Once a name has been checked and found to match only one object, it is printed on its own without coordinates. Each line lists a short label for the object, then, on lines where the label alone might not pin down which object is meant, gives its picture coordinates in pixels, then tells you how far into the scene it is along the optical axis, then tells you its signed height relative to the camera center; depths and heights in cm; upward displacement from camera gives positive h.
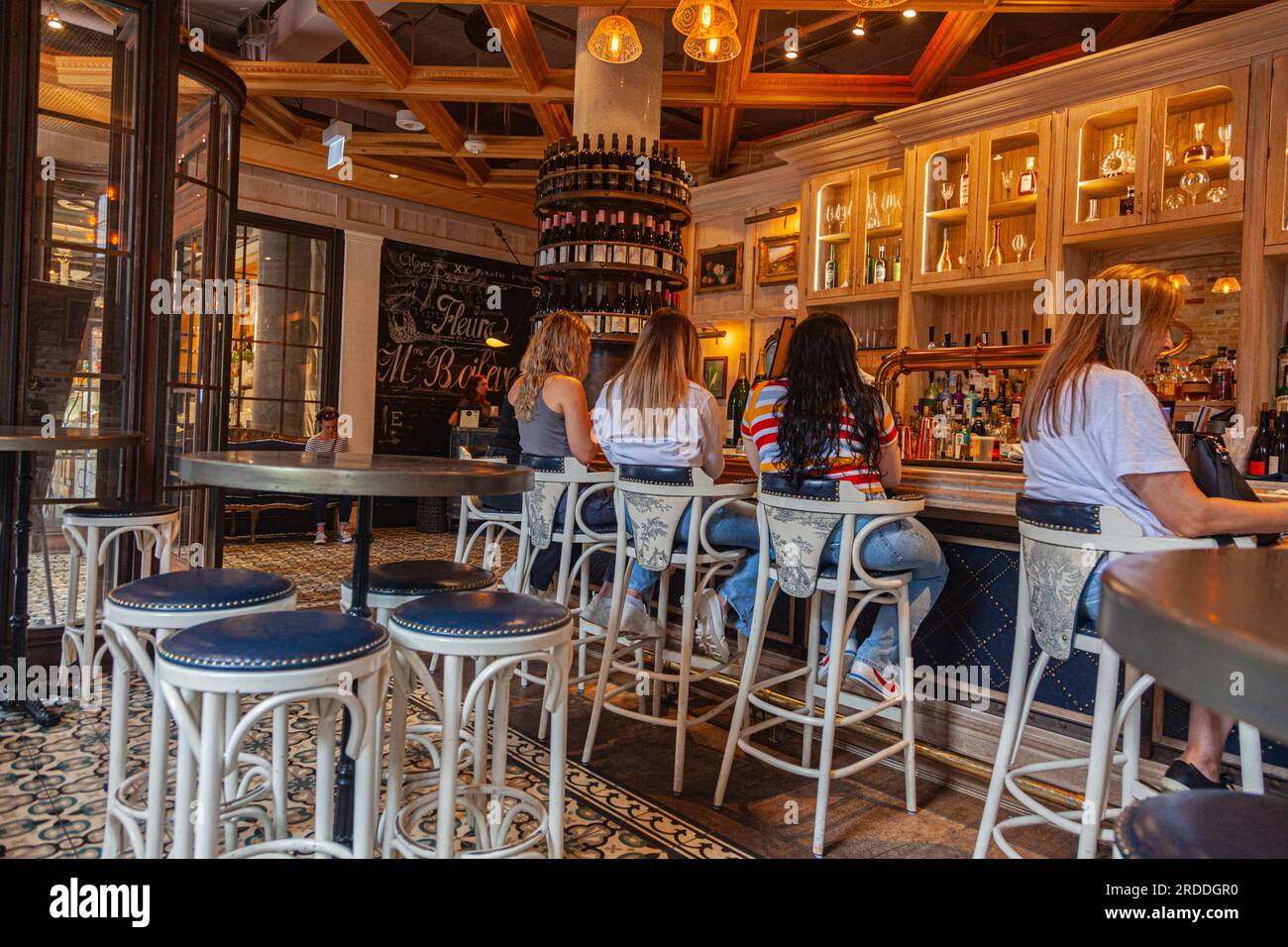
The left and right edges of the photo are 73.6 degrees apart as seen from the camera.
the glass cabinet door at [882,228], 582 +152
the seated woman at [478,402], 925 +35
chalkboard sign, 920 +109
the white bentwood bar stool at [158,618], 187 -43
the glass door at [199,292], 414 +65
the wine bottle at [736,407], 552 +24
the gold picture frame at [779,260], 686 +151
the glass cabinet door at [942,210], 545 +155
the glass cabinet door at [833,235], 609 +154
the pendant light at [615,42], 411 +192
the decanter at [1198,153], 437 +158
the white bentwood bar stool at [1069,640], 171 -41
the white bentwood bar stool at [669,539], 264 -31
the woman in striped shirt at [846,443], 239 +2
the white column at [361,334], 881 +98
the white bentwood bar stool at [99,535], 310 -44
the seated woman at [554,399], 347 +15
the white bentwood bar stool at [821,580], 226 -36
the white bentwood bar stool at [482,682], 169 -51
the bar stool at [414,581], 211 -38
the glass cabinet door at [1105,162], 464 +165
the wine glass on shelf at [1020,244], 512 +126
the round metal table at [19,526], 307 -43
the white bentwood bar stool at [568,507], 305 -27
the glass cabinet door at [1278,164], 410 +144
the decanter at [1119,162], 472 +164
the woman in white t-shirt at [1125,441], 188 +4
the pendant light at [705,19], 377 +189
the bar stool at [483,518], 371 -37
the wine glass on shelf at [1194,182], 440 +144
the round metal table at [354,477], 173 -10
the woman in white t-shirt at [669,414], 302 +10
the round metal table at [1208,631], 55 -12
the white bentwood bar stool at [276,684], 143 -44
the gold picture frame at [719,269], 739 +152
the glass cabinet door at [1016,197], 498 +154
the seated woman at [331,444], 734 -17
